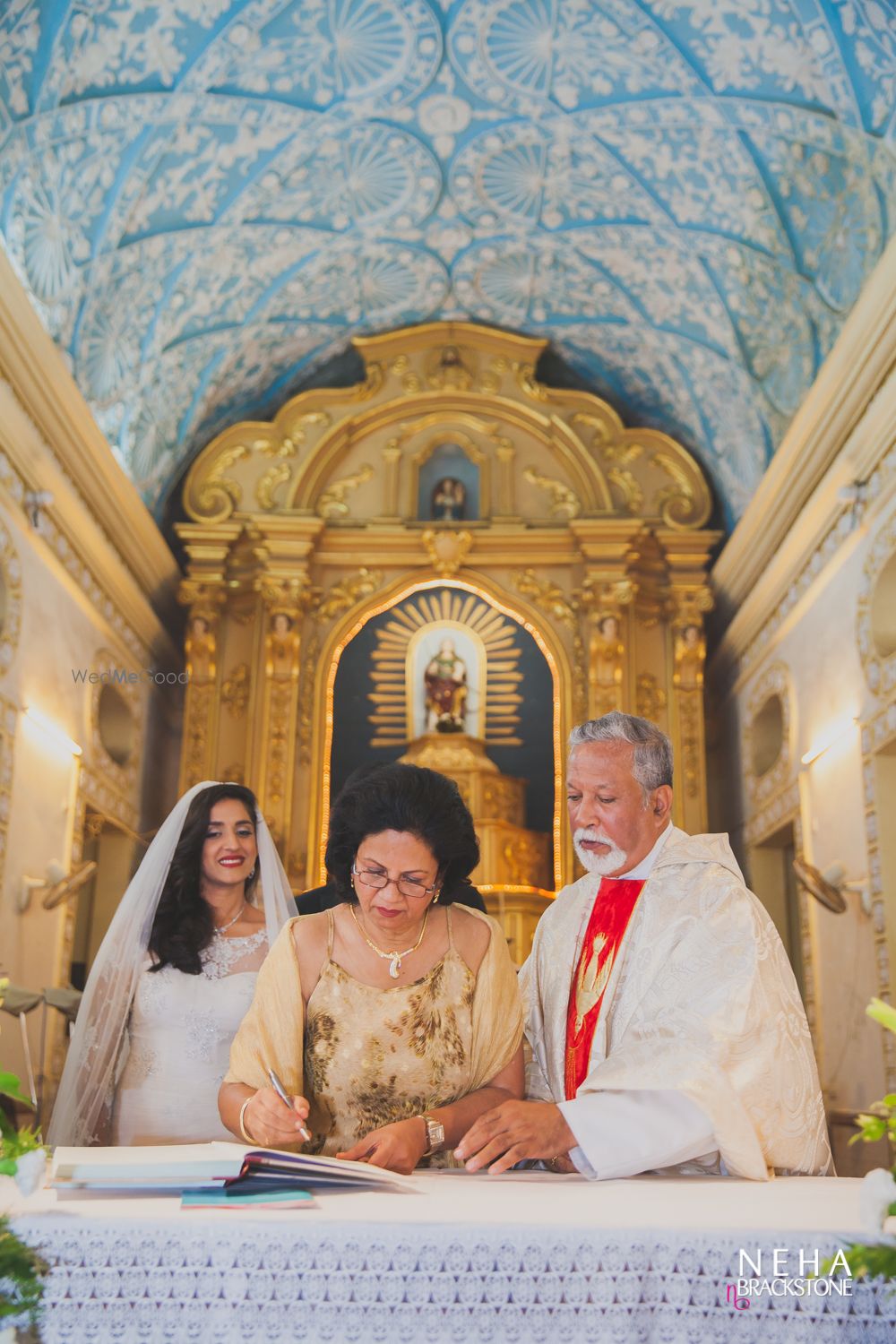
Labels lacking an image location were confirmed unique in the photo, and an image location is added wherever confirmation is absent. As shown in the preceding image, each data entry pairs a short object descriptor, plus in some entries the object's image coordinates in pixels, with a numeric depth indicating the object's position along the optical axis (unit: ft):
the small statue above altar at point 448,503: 38.14
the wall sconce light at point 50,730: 25.73
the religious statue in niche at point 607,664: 35.60
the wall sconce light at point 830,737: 25.32
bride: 12.78
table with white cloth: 5.30
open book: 6.01
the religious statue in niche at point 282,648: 35.91
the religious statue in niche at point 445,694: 35.27
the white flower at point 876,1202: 5.24
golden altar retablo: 35.42
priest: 7.57
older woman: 8.92
